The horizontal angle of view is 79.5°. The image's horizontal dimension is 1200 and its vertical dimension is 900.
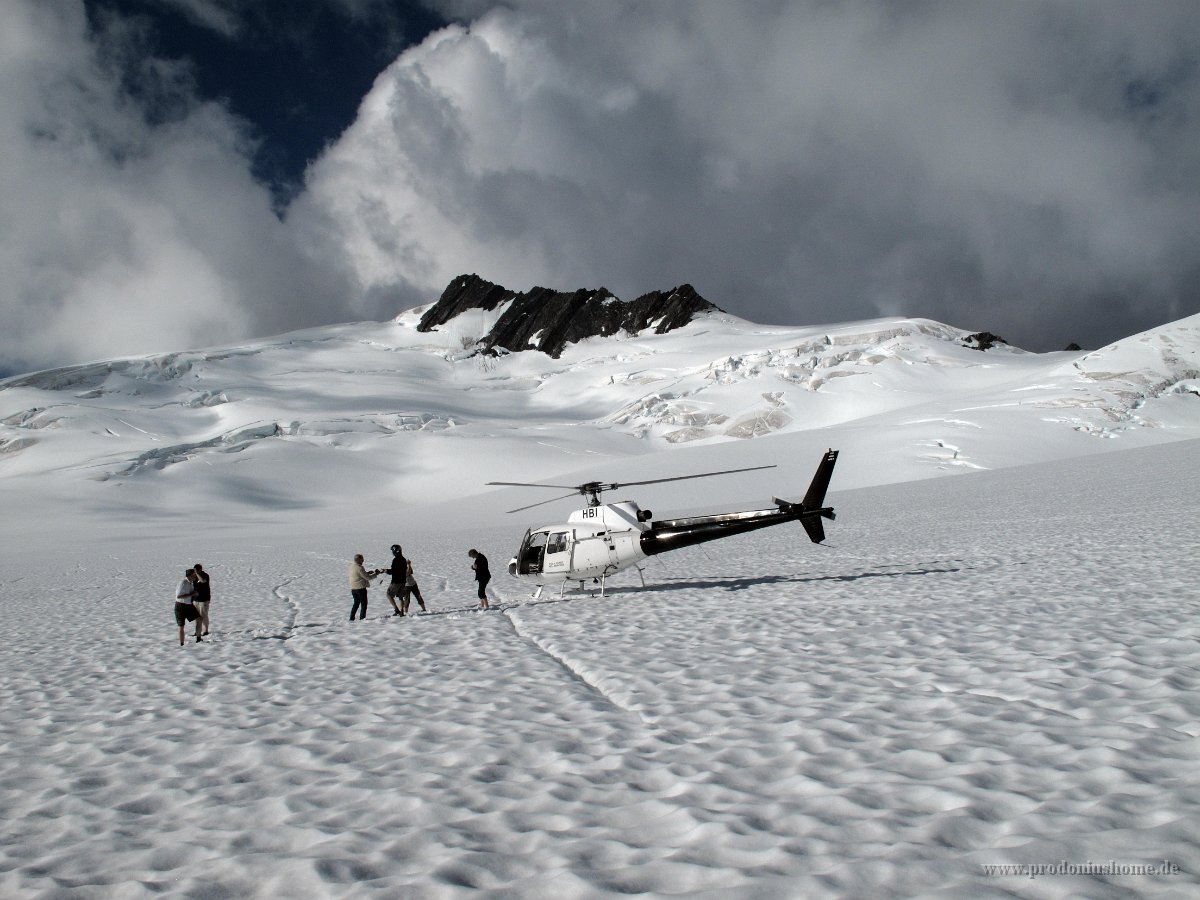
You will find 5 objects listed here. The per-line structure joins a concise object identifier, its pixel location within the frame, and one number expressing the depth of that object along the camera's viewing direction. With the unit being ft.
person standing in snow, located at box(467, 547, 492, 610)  54.08
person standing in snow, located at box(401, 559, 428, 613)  53.01
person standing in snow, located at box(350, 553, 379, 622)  50.90
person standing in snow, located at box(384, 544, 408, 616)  52.65
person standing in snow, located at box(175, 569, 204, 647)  44.19
